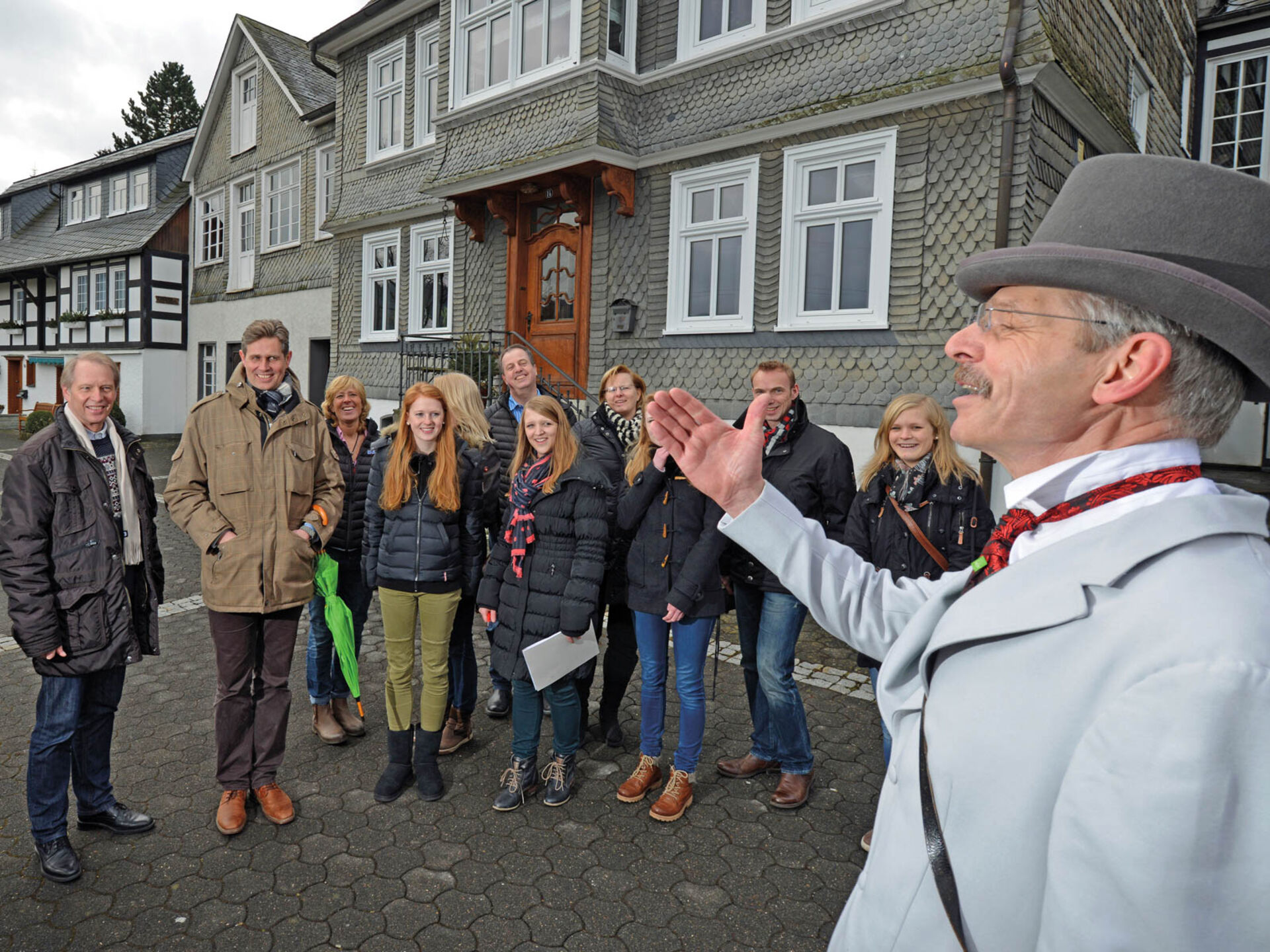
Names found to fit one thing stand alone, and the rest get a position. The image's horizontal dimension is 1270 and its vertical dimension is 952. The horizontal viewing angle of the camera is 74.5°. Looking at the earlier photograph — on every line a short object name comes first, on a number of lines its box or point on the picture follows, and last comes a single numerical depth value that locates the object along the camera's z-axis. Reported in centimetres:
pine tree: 4416
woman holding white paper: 399
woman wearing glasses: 448
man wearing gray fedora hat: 94
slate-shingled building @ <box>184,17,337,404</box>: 2031
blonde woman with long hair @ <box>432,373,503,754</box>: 443
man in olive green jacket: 376
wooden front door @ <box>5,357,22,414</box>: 3266
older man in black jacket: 332
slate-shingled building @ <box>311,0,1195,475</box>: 848
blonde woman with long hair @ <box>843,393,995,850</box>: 384
